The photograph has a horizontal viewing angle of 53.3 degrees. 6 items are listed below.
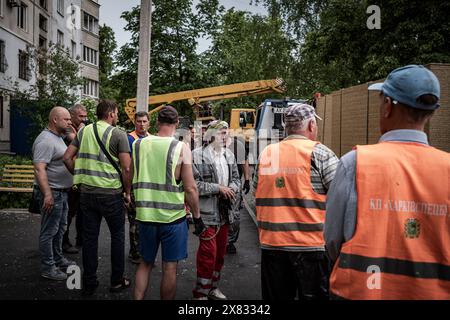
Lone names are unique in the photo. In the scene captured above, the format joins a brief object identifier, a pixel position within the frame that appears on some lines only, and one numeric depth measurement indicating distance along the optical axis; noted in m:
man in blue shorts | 3.81
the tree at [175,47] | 25.73
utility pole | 9.73
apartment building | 21.77
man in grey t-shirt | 5.07
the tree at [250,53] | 27.00
